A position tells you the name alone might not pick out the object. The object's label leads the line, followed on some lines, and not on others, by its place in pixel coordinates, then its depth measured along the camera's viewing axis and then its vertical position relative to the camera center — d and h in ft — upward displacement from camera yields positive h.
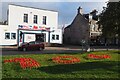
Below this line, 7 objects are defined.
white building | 67.29 +8.59
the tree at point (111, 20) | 37.25 +7.20
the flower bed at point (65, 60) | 20.33 -4.02
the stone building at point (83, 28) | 92.91 +10.44
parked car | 51.42 -3.27
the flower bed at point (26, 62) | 16.99 -3.91
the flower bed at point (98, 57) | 25.32 -4.09
